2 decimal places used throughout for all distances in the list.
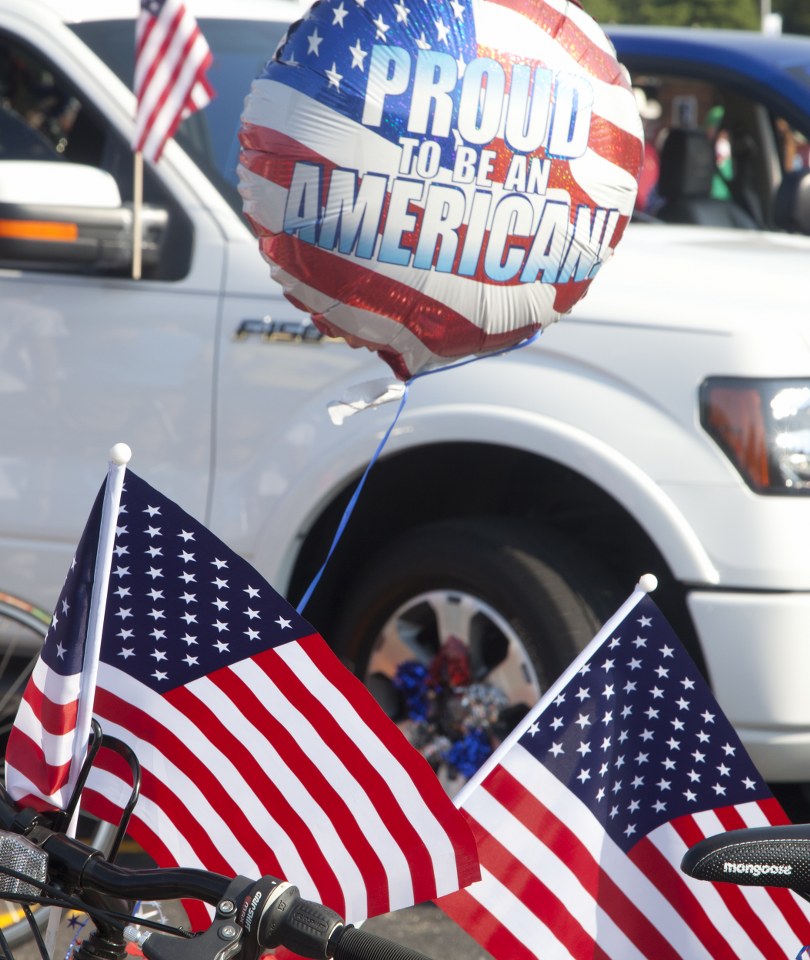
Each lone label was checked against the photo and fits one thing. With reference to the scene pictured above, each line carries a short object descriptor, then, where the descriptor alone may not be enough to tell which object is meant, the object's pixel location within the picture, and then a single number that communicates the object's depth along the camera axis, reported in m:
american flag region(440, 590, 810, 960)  3.56
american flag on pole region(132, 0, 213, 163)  7.46
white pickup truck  6.60
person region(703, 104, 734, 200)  12.03
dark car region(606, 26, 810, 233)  10.76
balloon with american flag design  3.65
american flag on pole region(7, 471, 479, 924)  3.48
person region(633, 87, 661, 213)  12.14
